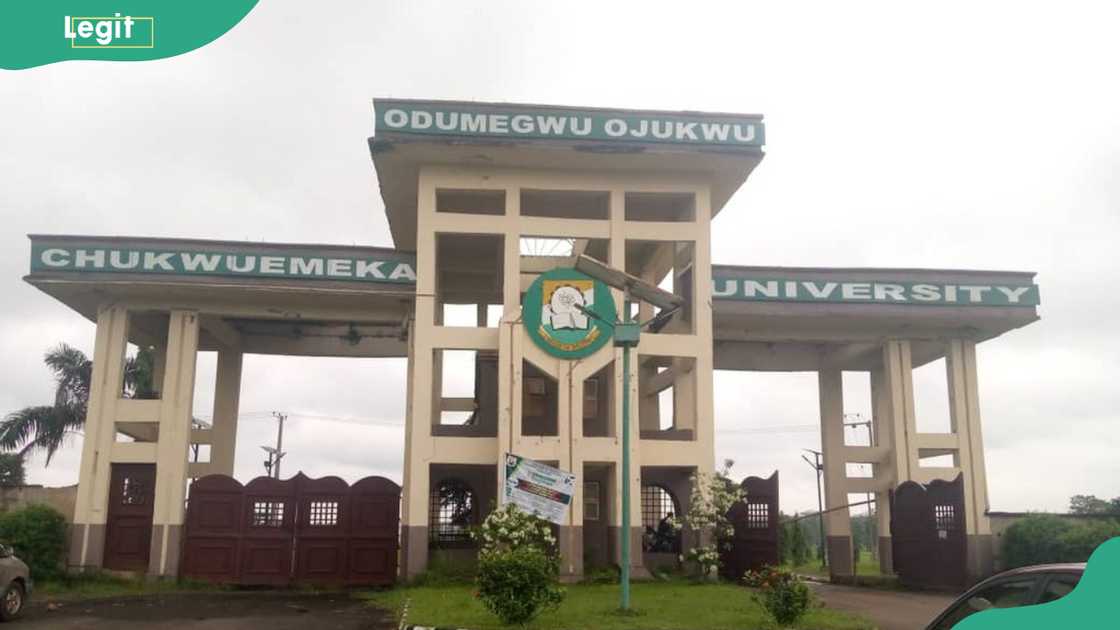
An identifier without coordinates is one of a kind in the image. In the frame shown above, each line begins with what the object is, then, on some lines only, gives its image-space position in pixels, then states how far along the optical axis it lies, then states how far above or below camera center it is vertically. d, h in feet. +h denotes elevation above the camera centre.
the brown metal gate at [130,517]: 74.84 -0.84
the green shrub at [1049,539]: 66.85 -1.83
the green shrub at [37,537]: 70.44 -2.39
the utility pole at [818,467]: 158.58 +7.52
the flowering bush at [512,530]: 62.49 -1.34
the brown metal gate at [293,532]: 75.05 -1.90
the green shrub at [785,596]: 43.88 -3.85
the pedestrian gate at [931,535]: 74.43 -1.73
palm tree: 113.39 +11.86
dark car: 17.25 -1.42
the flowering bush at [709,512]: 68.54 -0.04
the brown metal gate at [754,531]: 77.15 -1.54
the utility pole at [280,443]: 177.32 +12.04
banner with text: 65.00 +1.48
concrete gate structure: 71.41 +16.74
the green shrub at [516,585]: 42.57 -3.34
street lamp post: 45.88 +10.08
